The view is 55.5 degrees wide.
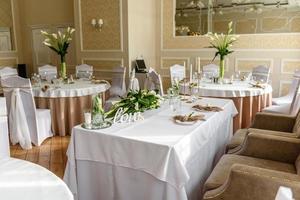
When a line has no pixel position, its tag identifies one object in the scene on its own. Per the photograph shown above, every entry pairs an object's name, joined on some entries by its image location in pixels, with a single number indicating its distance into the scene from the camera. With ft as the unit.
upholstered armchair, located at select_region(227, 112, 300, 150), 9.68
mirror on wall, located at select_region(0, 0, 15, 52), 27.50
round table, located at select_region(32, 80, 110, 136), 14.23
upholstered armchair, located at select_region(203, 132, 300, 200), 5.31
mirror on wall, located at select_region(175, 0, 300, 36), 19.77
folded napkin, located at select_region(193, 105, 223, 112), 8.99
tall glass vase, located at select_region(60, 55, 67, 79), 17.06
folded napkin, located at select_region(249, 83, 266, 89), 14.30
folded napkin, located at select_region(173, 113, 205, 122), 7.82
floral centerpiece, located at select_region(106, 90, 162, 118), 8.20
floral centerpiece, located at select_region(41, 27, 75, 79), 16.78
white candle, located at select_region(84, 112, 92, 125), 7.36
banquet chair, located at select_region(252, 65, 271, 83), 17.13
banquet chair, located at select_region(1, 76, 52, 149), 12.72
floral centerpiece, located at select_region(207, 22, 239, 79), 15.44
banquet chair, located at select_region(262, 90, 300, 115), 12.72
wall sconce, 21.83
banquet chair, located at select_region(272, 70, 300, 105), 15.30
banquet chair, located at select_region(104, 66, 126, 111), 17.83
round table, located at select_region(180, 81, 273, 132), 13.56
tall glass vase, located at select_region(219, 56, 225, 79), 15.53
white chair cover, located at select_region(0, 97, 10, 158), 6.64
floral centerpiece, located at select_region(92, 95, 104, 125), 7.38
